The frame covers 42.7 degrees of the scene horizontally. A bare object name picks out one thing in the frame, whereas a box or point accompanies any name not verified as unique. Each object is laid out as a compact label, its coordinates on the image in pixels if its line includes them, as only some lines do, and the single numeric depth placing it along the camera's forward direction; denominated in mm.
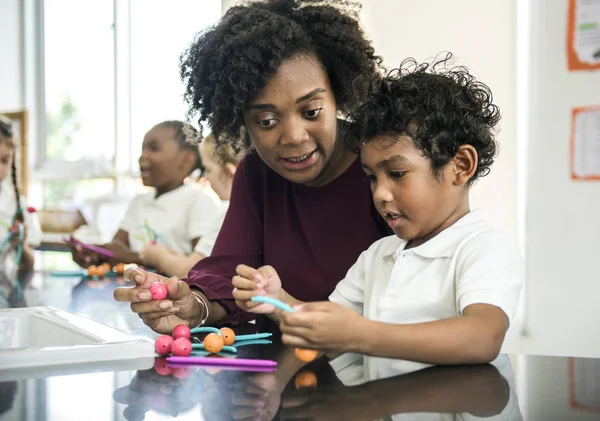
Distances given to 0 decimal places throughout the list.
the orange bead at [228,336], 1006
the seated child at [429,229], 907
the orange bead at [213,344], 954
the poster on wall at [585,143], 2475
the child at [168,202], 2854
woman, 1282
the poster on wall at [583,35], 2471
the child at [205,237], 2213
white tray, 908
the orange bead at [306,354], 802
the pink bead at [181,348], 931
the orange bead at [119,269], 2291
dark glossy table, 656
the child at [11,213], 2771
